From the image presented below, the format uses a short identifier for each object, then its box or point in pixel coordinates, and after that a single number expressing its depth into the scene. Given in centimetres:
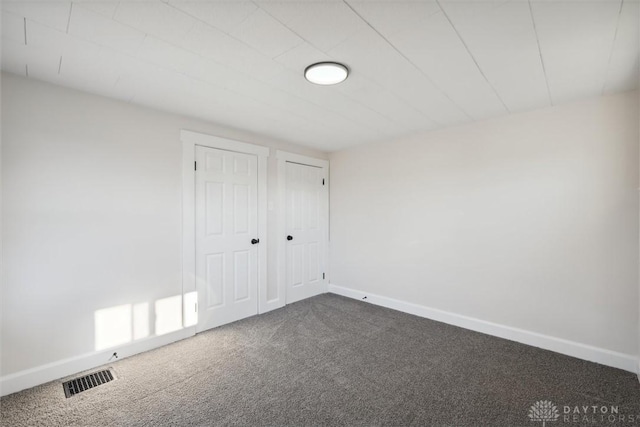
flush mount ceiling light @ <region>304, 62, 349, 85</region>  197
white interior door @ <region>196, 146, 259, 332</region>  318
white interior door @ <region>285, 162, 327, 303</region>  418
